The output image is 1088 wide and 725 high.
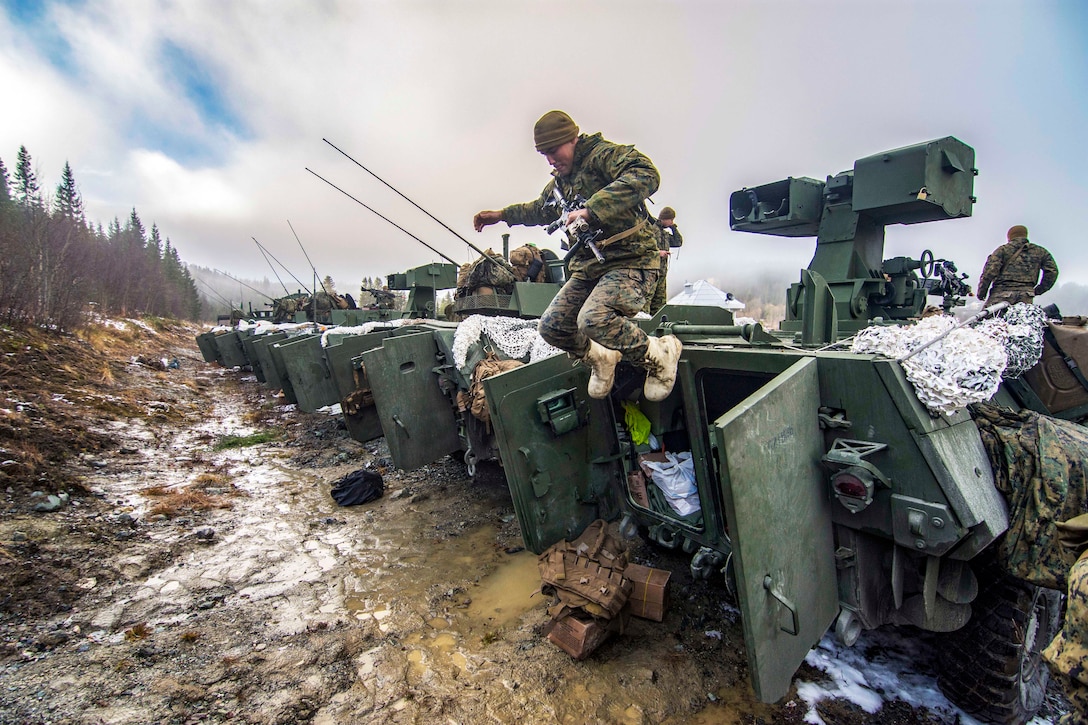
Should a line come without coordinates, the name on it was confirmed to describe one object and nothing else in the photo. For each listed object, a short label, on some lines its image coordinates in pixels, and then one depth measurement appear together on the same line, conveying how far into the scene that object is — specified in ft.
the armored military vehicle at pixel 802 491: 5.51
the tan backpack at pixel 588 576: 7.86
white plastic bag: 8.79
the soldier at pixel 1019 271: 14.85
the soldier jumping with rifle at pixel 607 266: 7.66
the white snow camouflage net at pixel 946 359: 5.80
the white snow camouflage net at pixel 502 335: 13.33
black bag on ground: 15.01
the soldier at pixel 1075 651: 3.10
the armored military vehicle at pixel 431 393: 14.02
